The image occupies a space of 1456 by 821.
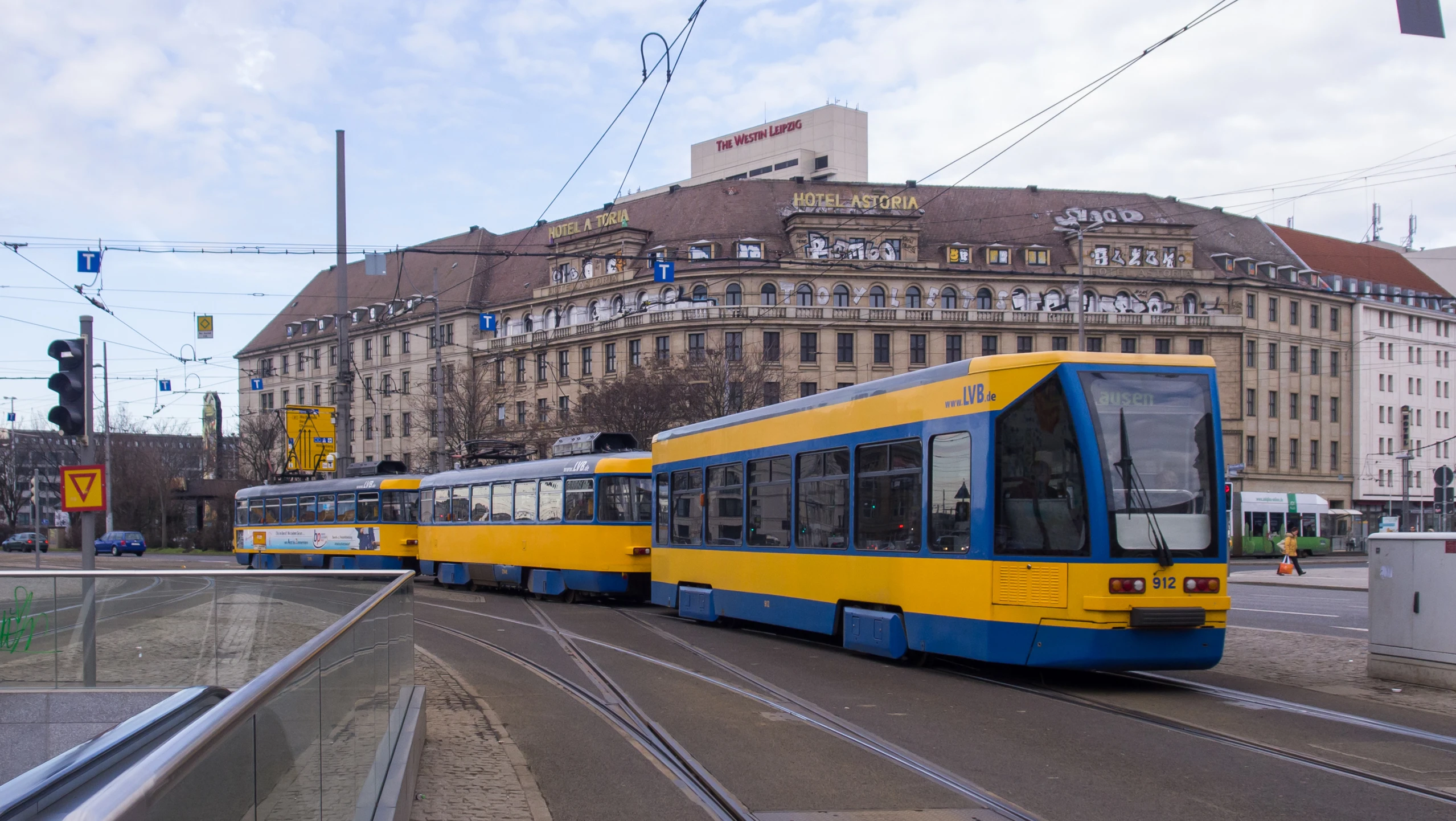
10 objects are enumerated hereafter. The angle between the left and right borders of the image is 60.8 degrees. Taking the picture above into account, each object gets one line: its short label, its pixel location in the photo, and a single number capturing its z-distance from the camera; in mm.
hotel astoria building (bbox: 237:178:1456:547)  72312
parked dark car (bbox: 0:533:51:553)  68438
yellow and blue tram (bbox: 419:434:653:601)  22344
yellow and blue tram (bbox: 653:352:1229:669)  10445
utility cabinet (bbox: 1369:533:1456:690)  10852
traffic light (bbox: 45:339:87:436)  11297
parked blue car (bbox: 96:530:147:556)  61625
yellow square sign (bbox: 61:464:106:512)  12344
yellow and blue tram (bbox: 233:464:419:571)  32938
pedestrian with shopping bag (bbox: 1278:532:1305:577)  38500
